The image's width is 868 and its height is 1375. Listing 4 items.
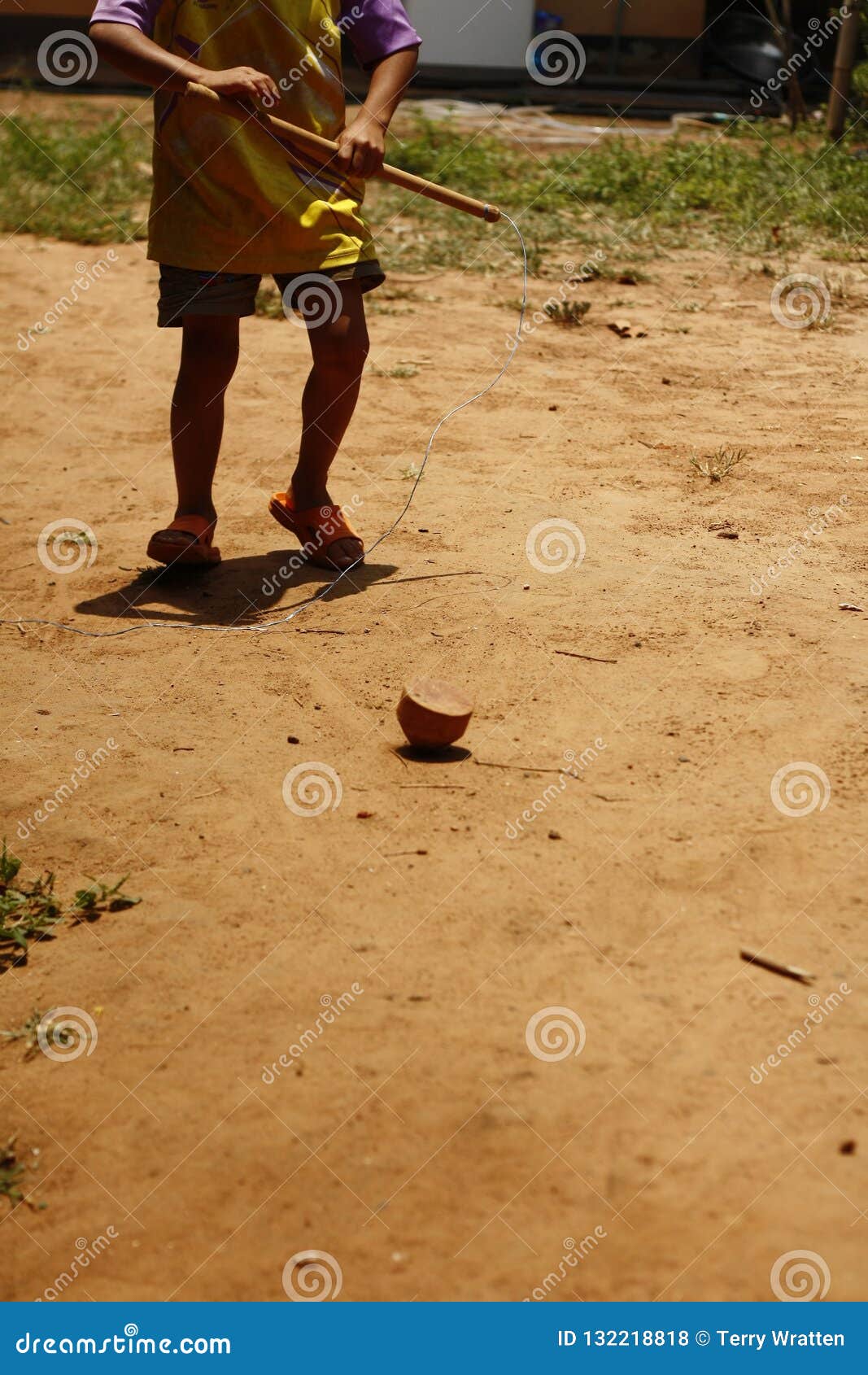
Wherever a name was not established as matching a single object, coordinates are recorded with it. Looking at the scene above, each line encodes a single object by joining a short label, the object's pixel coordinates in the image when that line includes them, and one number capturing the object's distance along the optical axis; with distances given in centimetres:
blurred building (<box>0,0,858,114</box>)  1104
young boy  327
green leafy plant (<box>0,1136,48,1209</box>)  200
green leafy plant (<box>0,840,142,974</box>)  245
